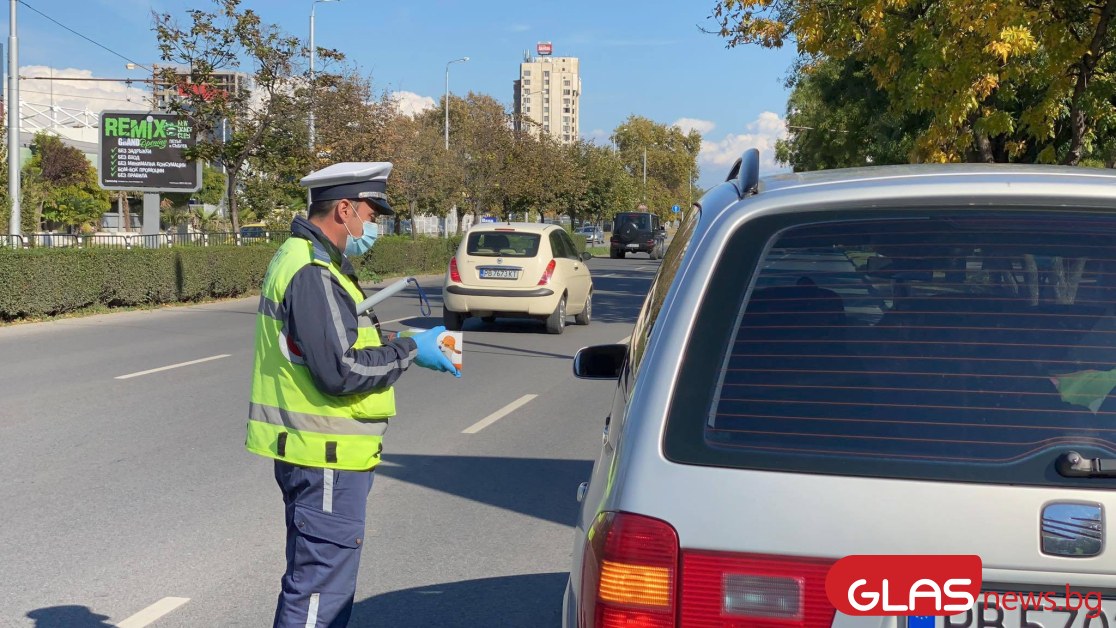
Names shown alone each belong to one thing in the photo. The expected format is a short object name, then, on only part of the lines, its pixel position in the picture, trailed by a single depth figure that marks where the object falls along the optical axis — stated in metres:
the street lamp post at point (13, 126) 22.53
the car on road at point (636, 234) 58.72
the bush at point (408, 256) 34.18
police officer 3.52
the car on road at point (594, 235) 86.34
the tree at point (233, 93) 27.12
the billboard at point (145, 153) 28.31
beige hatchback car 17.27
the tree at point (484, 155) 52.88
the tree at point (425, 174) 46.66
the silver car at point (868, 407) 2.11
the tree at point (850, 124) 26.94
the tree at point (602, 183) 72.94
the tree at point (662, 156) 133.75
